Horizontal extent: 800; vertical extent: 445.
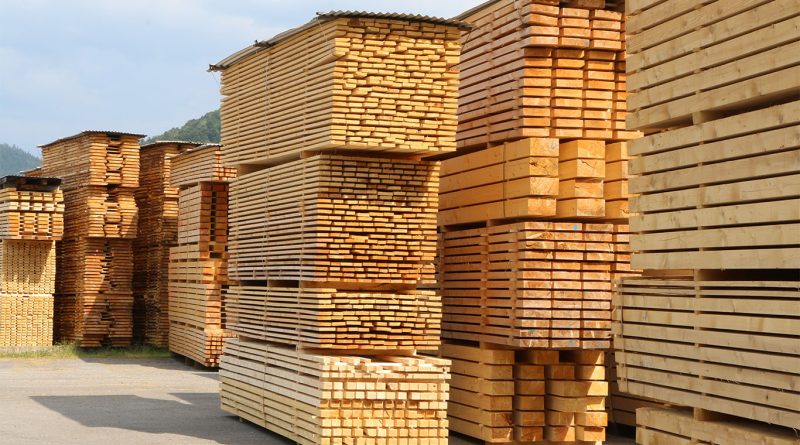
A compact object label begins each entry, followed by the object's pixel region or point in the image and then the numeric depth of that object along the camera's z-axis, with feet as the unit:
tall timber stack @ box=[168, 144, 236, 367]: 66.13
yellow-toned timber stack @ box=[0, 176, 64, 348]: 76.02
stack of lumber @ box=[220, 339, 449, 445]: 36.32
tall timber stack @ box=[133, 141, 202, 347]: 80.33
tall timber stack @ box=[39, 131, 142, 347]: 79.36
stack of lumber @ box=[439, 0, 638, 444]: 37.81
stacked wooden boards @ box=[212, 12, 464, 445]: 36.63
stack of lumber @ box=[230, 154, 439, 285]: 37.68
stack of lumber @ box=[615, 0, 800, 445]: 23.17
